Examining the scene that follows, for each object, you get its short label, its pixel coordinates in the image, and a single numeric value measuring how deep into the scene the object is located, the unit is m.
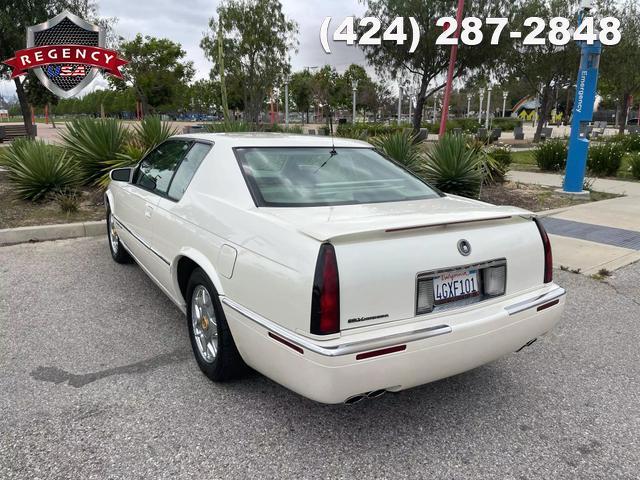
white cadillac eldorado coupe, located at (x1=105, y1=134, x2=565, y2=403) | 2.36
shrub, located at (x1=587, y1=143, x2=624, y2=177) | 13.24
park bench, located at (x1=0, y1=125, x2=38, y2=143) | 21.30
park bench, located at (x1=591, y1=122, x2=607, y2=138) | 30.58
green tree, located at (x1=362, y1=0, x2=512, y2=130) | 21.17
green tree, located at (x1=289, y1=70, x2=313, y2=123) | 59.88
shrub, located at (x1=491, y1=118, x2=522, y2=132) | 51.89
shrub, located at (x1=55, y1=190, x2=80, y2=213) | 7.72
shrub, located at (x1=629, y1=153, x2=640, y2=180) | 12.91
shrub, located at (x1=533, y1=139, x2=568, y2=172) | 13.74
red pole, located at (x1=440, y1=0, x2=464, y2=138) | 13.32
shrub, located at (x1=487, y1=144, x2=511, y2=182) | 10.57
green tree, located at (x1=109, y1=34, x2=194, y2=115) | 33.84
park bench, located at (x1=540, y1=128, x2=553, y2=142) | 30.24
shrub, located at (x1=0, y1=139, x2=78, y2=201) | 8.14
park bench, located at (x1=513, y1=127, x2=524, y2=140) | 30.81
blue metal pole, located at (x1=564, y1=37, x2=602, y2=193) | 9.55
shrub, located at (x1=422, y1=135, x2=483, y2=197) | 8.70
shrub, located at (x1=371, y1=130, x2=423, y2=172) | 9.22
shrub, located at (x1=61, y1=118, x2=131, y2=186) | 9.03
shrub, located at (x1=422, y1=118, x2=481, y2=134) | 41.09
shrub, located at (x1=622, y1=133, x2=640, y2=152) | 18.70
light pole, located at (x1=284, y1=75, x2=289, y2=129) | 25.86
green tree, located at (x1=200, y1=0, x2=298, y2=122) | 23.02
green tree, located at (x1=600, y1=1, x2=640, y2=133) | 24.09
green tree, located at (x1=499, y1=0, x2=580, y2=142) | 22.94
